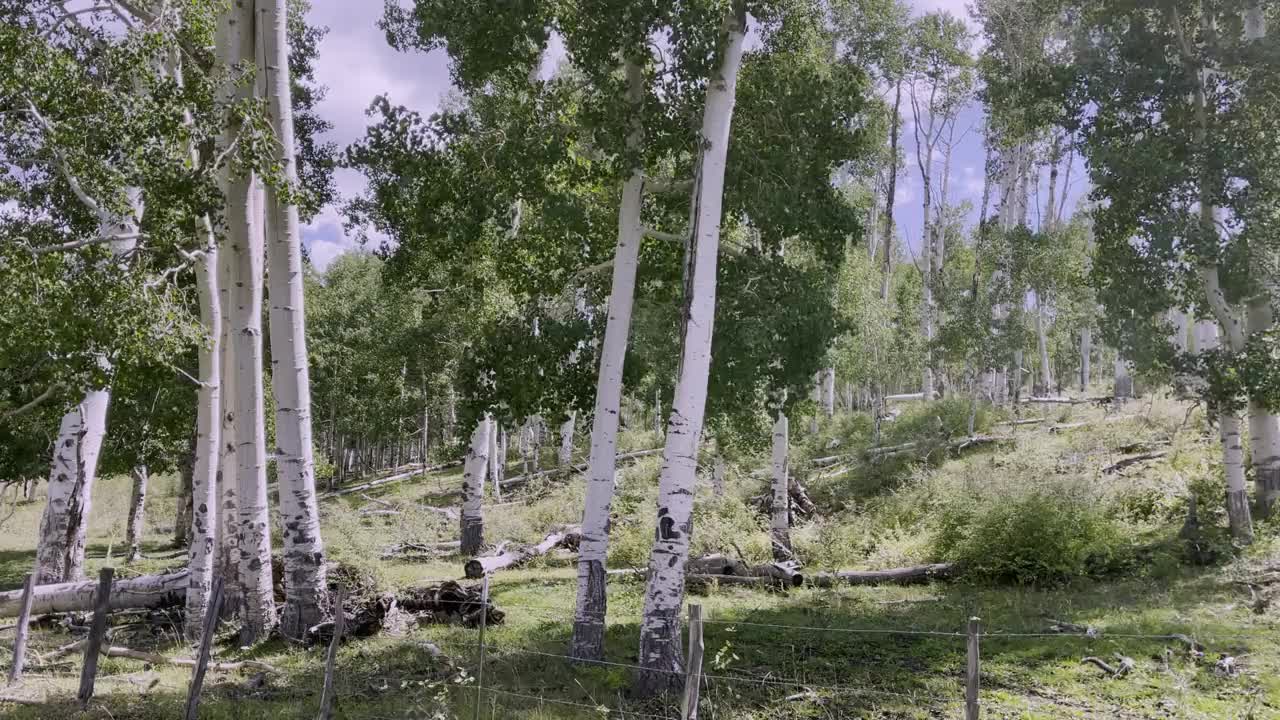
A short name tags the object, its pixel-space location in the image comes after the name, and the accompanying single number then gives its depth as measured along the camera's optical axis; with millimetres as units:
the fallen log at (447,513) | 24734
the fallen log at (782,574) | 14102
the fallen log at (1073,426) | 23094
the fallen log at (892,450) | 23883
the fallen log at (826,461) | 25694
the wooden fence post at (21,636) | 7984
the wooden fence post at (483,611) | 6553
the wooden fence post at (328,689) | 5945
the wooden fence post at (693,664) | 5457
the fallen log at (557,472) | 29669
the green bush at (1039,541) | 13188
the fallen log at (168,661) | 8711
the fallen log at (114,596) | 11086
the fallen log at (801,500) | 20973
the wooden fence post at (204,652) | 6191
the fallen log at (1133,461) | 18344
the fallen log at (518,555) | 15320
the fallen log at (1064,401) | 28344
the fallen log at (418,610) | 10430
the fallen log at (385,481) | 35438
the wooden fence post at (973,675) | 5473
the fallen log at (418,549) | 18641
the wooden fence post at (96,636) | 6719
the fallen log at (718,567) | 14578
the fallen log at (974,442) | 23188
